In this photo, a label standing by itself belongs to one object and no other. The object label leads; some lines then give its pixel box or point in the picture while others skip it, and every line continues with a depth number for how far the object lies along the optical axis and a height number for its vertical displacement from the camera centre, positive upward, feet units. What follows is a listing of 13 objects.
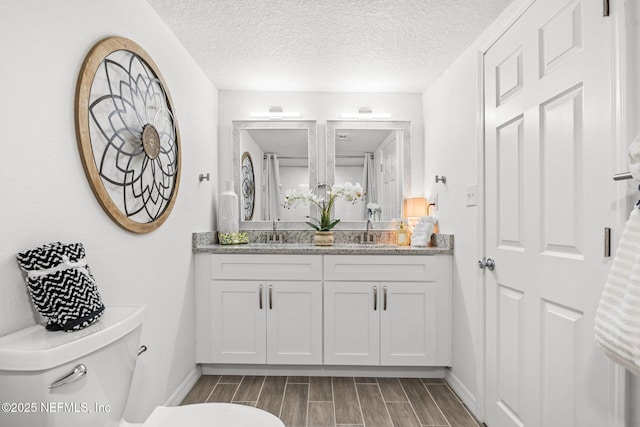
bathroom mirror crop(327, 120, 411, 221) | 10.38 +1.52
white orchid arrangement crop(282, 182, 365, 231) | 9.76 +0.50
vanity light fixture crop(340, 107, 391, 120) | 10.29 +2.86
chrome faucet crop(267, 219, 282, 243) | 10.27 -0.61
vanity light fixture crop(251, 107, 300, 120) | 10.23 +2.86
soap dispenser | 9.74 -0.54
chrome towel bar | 3.44 +0.38
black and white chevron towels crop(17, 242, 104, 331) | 3.33 -0.69
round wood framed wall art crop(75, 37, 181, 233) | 4.50 +1.18
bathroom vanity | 8.36 -2.15
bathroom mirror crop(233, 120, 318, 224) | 10.37 +1.38
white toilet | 2.77 -1.39
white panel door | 4.07 +0.07
